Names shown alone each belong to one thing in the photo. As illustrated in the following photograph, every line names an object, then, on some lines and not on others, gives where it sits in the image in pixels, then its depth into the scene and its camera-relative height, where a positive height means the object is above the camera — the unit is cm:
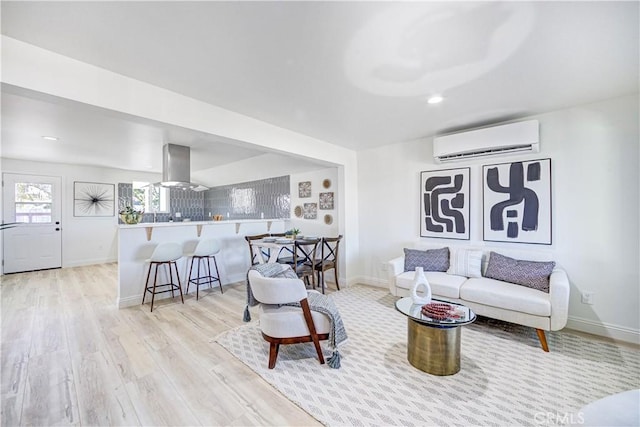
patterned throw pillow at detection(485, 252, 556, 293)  278 -64
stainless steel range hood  455 +83
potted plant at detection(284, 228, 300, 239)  455 -36
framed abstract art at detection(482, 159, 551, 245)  308 +14
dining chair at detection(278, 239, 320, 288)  400 -78
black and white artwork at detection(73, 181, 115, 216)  638 +37
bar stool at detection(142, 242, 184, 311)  365 -61
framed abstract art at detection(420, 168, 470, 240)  368 +14
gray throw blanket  223 -82
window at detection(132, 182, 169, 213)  727 +43
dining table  395 -46
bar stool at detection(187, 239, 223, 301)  409 -64
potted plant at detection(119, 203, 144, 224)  390 -4
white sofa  243 -84
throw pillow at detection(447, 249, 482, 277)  329 -63
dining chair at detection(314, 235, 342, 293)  414 -78
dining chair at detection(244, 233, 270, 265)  422 -62
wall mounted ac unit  300 +87
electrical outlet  284 -90
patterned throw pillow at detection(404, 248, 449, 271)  357 -63
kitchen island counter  370 -47
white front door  549 -19
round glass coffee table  209 -103
